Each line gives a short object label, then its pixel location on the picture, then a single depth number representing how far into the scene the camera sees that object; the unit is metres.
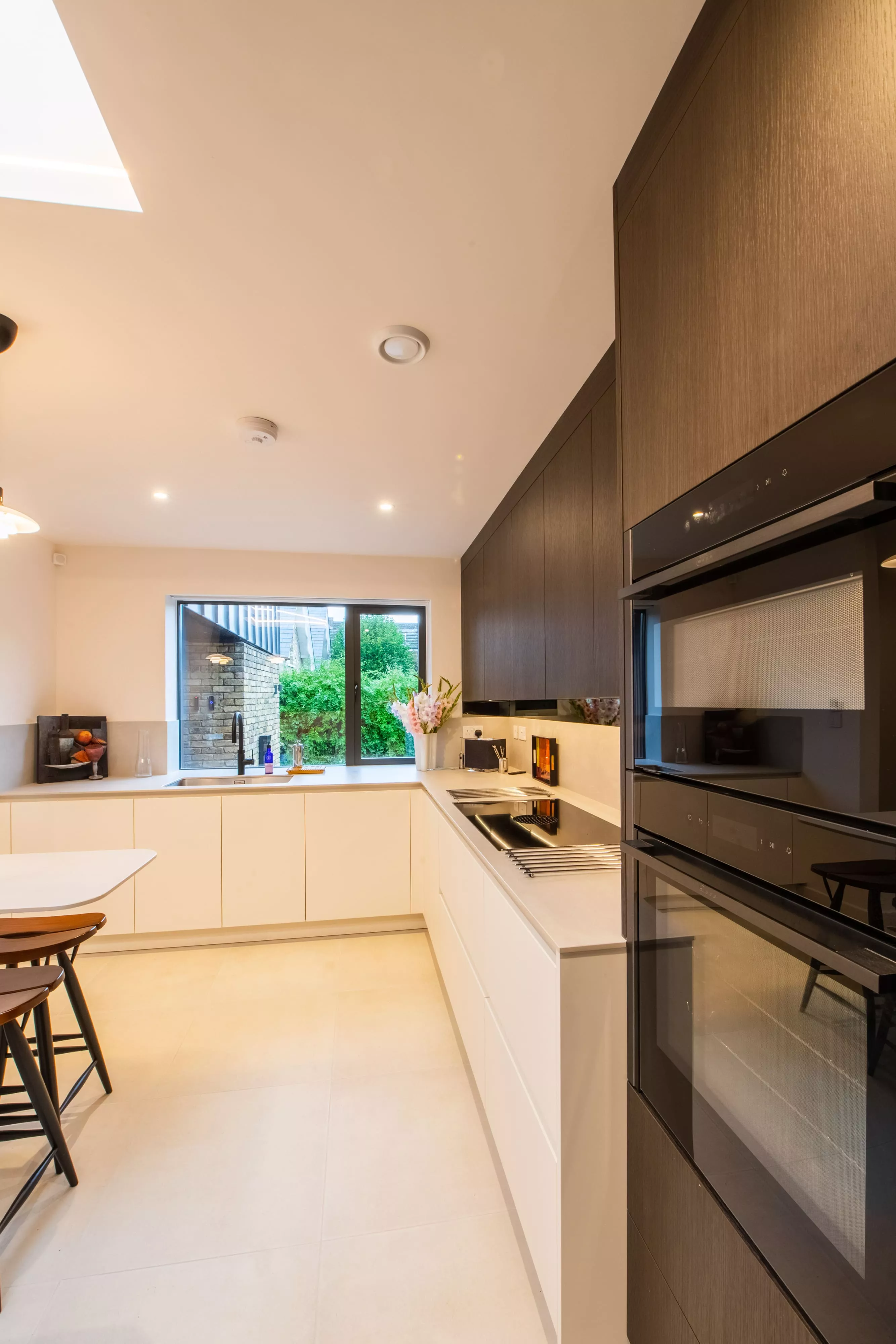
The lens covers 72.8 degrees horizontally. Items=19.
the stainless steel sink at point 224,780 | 3.70
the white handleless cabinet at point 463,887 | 1.90
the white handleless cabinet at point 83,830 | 3.09
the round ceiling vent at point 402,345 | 1.58
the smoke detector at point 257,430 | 2.07
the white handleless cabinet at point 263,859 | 3.28
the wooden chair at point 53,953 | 1.69
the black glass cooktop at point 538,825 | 2.02
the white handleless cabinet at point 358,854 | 3.36
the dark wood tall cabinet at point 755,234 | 0.59
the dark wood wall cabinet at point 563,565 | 1.67
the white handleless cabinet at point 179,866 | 3.21
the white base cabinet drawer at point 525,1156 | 1.21
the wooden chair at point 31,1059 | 1.50
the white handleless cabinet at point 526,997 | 1.18
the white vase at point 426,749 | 3.78
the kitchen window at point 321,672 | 4.09
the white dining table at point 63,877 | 1.59
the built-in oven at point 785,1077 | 0.61
